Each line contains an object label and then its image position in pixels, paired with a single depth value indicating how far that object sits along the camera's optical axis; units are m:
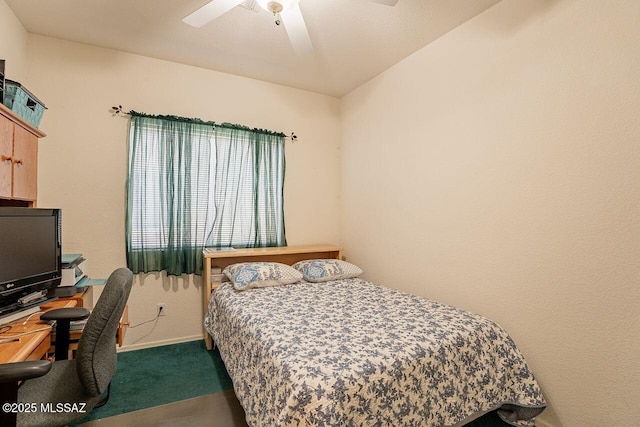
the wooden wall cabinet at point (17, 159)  1.65
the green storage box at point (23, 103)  1.69
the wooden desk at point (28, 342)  1.18
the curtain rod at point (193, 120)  2.72
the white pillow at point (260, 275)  2.58
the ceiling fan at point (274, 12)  1.75
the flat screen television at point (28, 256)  1.59
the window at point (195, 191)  2.78
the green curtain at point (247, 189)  3.12
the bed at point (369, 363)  1.28
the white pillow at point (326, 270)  2.91
